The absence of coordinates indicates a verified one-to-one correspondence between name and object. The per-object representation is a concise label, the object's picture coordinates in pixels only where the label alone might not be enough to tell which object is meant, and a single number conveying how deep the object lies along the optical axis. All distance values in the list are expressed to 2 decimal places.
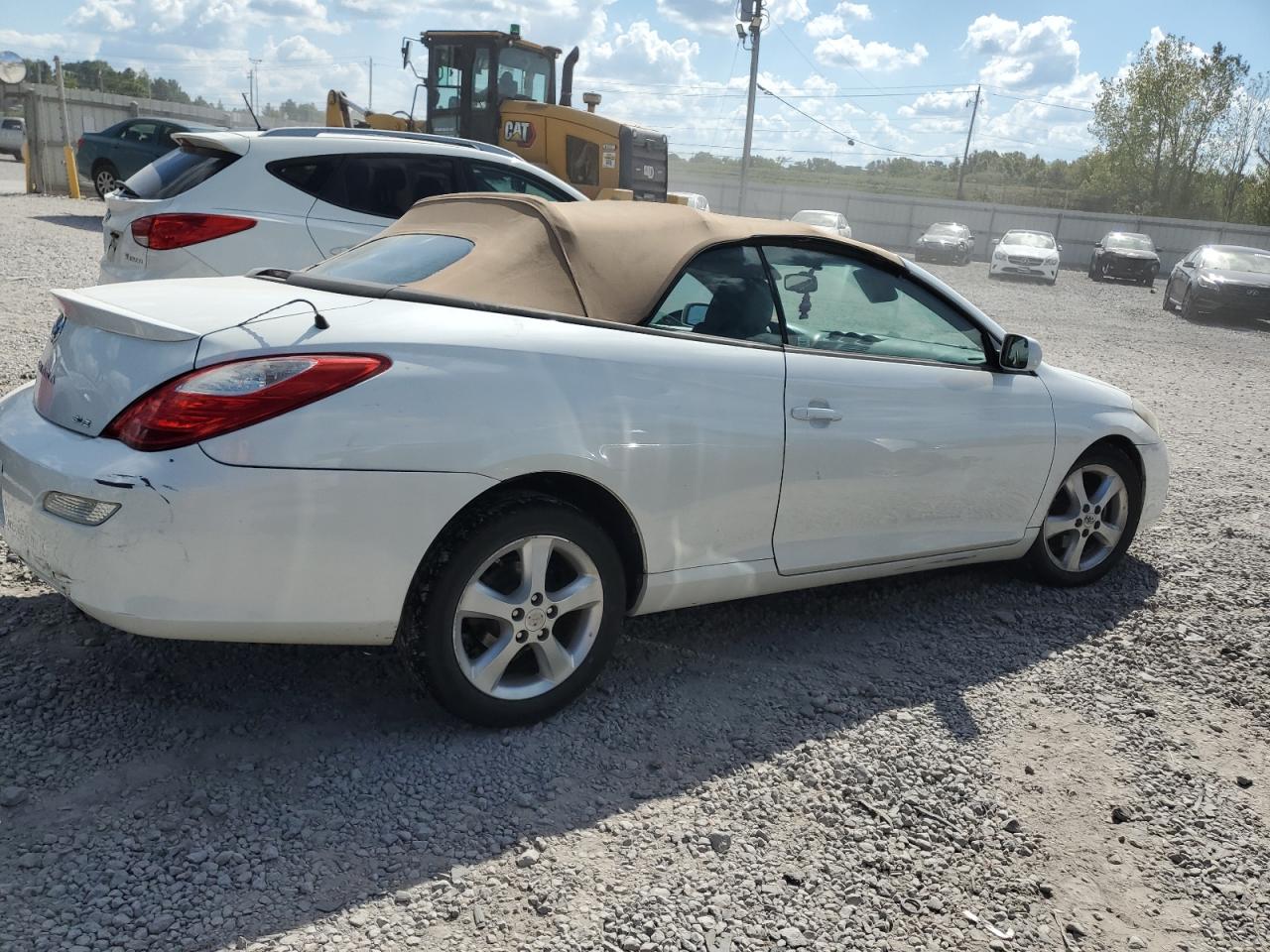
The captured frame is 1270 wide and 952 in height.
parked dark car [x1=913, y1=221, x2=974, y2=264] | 33.19
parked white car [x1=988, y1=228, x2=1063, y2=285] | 28.23
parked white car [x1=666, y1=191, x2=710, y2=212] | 16.32
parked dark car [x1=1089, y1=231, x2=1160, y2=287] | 29.89
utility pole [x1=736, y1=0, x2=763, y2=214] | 36.62
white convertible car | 2.70
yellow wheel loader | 13.93
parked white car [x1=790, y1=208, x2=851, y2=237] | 27.46
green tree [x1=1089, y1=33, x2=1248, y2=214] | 53.47
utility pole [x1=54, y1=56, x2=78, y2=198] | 23.64
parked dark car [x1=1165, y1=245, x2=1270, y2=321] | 20.28
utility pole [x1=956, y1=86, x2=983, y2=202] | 56.00
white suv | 6.75
